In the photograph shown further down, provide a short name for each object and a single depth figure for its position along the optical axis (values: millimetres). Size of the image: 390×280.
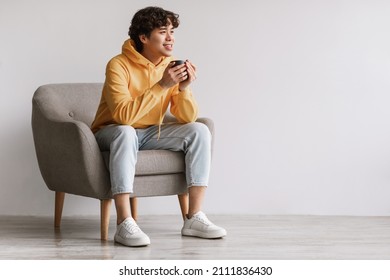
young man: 4845
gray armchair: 4926
